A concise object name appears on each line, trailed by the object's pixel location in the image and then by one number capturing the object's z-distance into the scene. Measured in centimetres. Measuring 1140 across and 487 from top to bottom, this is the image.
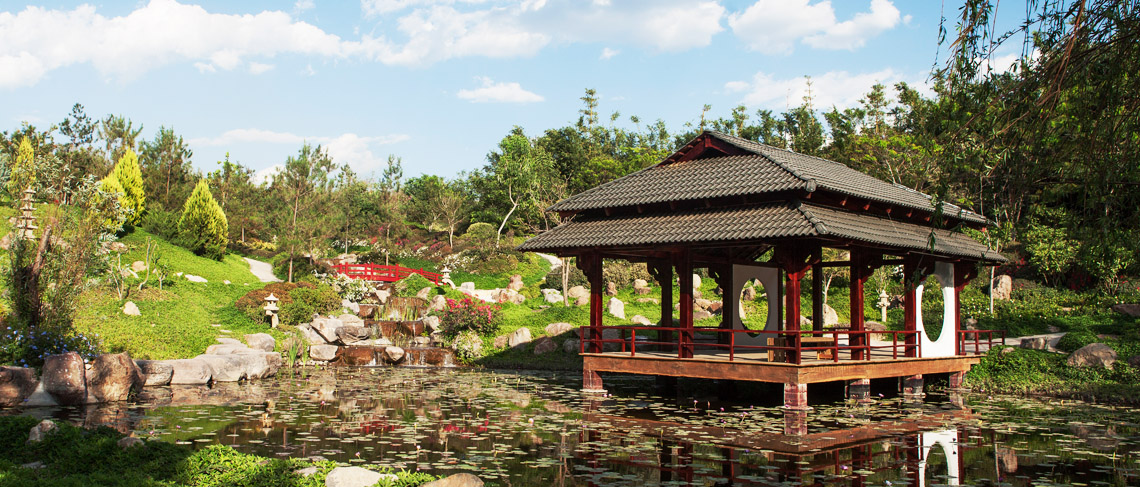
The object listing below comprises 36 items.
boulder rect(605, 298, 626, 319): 2870
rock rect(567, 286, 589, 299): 3250
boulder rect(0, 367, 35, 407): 1268
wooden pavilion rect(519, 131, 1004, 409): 1350
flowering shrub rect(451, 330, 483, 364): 2366
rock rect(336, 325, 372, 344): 2439
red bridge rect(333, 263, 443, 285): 3272
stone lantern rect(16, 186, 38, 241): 1505
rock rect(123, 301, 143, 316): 2103
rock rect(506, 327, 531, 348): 2447
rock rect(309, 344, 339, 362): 2277
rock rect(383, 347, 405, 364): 2331
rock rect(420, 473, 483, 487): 684
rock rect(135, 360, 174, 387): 1541
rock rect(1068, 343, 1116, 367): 1705
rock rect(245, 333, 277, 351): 2073
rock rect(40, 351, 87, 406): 1299
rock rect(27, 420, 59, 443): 840
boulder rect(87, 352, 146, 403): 1347
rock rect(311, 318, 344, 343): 2417
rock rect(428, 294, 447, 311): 2859
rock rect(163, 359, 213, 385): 1612
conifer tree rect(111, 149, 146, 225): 3469
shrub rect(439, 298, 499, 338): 2467
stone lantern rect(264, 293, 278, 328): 2348
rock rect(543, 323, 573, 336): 2492
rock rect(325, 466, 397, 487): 686
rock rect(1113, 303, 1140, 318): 2302
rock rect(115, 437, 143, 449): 777
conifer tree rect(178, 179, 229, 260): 3441
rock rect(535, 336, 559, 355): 2372
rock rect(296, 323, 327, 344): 2388
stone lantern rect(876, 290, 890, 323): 2684
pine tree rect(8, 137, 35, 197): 1617
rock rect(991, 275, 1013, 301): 2772
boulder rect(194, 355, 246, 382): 1698
